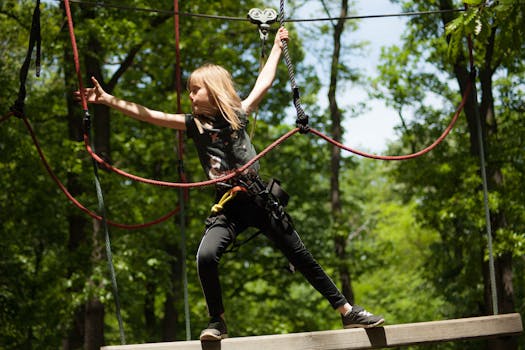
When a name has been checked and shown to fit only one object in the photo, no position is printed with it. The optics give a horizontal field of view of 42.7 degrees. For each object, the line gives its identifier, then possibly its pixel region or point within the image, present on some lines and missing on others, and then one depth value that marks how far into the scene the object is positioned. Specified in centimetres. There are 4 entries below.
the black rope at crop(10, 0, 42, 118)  438
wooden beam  322
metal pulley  402
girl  343
